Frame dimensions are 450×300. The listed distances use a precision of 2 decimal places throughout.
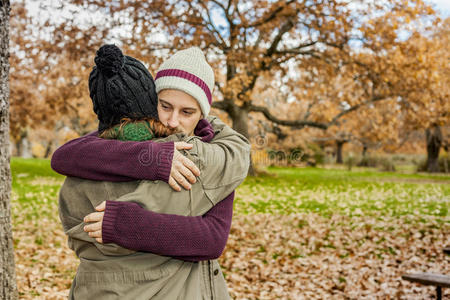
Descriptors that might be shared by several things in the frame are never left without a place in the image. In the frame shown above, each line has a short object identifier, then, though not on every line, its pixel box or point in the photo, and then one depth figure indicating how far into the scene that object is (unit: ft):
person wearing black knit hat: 4.98
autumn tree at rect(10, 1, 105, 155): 40.63
